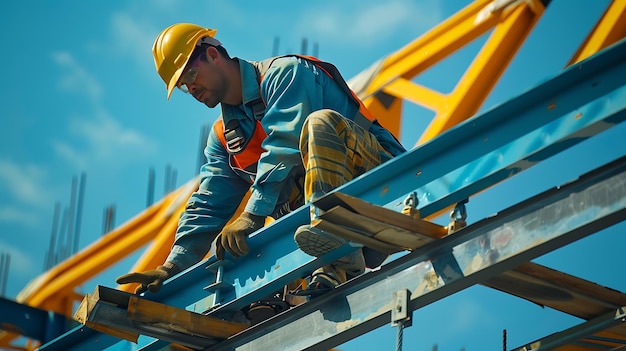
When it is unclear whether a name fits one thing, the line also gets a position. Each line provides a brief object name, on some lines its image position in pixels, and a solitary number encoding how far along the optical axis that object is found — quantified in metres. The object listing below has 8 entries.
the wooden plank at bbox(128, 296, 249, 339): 11.76
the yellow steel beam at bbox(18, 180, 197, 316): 21.98
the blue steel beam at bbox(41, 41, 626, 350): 9.53
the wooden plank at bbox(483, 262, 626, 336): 10.87
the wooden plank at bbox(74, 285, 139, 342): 11.53
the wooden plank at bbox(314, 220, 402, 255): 10.06
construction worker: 11.28
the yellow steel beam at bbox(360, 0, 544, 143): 18.22
